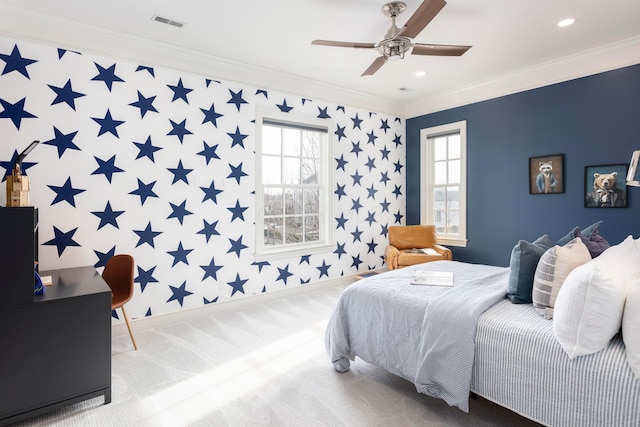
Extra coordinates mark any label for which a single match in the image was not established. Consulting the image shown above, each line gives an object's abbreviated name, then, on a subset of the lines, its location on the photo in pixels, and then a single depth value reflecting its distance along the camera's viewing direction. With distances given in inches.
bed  59.7
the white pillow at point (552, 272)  75.1
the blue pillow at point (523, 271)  82.7
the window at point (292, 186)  171.0
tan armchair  188.7
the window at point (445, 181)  201.0
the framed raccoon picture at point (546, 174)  163.2
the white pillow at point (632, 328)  56.8
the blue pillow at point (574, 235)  90.6
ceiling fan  98.6
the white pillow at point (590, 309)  60.8
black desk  76.4
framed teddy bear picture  145.6
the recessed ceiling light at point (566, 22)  123.3
